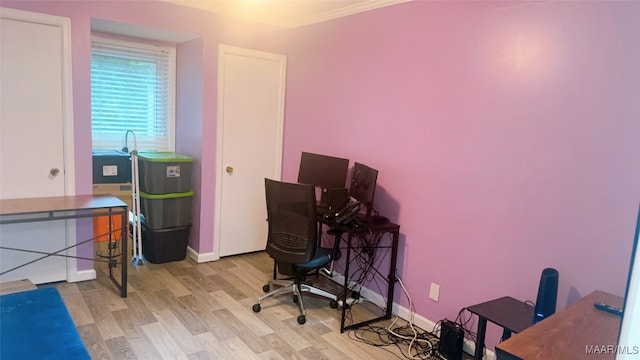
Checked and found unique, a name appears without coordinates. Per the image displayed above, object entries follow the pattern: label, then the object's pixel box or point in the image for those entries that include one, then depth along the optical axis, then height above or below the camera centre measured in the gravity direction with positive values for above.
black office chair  2.97 -0.82
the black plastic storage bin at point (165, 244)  4.00 -1.28
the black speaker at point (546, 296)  2.07 -0.79
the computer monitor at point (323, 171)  3.54 -0.41
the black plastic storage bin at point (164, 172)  3.90 -0.56
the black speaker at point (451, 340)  2.61 -1.33
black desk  2.95 -0.87
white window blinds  4.15 +0.19
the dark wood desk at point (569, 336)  1.38 -0.73
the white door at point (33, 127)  3.06 -0.16
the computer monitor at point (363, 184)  3.11 -0.45
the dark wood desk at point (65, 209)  2.88 -0.73
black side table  2.06 -0.94
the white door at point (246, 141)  4.10 -0.23
